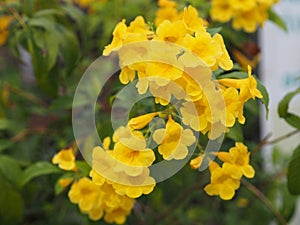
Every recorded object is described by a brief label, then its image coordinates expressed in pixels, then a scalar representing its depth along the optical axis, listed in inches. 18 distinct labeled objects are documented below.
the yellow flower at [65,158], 33.0
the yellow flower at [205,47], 25.4
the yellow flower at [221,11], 42.0
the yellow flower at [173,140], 25.6
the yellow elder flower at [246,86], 26.3
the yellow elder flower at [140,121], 26.3
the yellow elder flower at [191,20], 27.1
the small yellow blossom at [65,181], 33.8
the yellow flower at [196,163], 27.9
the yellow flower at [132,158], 25.8
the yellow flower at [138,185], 26.3
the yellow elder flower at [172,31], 25.9
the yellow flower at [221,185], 28.6
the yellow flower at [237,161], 28.9
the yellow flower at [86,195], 31.9
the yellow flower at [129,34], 26.6
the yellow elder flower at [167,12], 37.8
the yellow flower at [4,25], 48.2
